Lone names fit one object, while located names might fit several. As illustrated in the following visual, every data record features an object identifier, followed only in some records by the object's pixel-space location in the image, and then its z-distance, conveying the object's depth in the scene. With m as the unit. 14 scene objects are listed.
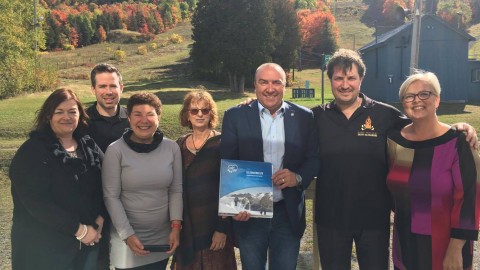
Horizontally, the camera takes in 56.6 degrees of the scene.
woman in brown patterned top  3.99
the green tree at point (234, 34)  37.88
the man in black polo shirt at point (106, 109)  4.33
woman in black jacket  3.40
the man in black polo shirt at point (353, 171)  3.80
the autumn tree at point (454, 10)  93.32
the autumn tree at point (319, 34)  75.38
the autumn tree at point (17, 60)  28.83
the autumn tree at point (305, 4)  131.14
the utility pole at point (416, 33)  17.08
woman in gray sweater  3.75
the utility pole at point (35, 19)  35.46
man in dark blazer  3.90
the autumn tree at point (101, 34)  94.19
